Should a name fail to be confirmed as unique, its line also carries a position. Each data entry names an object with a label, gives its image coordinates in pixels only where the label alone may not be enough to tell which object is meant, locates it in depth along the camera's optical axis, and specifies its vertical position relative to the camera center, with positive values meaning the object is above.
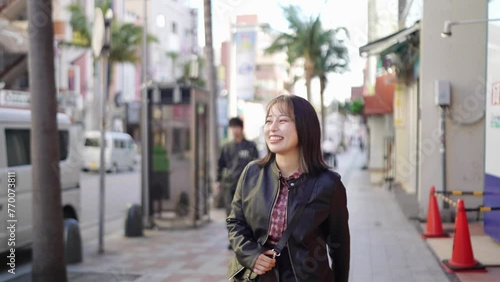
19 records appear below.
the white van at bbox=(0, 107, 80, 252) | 7.42 -0.76
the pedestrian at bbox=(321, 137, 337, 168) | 28.95 -2.20
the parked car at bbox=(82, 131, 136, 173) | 30.50 -2.32
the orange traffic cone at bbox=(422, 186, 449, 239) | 8.86 -1.78
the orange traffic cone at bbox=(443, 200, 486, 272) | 6.57 -1.62
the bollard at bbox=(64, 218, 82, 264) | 7.93 -1.81
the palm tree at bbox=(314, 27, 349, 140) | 27.05 +2.27
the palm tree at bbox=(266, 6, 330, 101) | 25.78 +2.98
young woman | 2.84 -0.49
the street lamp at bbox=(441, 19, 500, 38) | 7.96 +1.09
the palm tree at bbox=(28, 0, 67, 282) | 6.18 -0.39
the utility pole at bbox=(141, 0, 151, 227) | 11.11 -0.93
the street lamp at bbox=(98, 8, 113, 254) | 8.88 +0.02
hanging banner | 18.18 +1.38
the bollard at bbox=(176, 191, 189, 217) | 11.43 -1.88
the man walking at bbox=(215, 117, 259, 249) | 8.34 -0.69
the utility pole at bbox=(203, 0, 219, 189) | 14.09 +0.56
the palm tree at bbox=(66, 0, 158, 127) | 35.69 +4.55
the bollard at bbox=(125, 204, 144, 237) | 10.17 -1.97
